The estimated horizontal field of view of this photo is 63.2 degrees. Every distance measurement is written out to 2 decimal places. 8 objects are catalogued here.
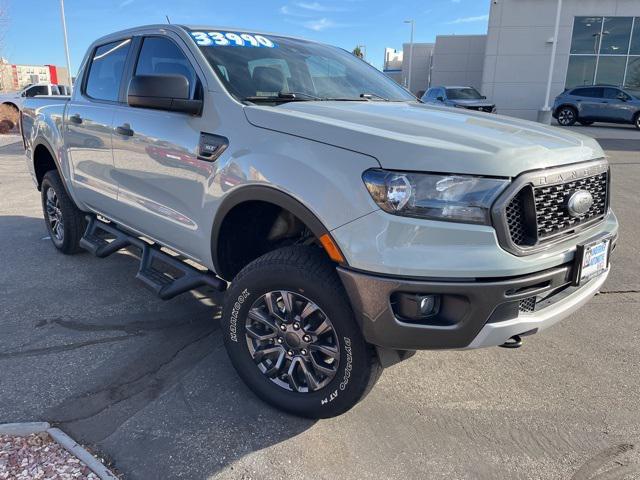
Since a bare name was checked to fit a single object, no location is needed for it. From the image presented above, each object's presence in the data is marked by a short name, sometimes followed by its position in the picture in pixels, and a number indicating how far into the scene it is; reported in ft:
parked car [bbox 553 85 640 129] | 68.23
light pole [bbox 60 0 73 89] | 92.43
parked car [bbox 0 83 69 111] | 67.66
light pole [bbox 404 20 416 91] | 143.02
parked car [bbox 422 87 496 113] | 63.36
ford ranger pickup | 6.84
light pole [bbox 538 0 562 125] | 75.97
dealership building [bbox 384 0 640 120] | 85.81
